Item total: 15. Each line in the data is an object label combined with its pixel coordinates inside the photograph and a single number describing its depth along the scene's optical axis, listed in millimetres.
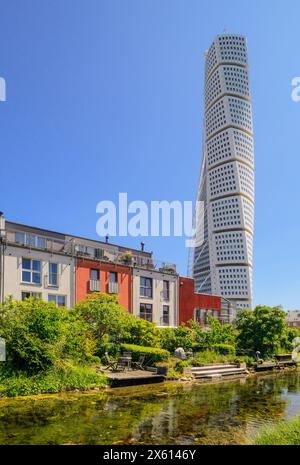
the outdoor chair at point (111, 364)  23219
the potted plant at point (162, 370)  23297
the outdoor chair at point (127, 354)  25088
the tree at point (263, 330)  34875
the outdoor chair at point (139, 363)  24773
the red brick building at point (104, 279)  32156
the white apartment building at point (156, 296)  36875
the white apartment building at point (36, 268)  27594
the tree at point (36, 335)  18188
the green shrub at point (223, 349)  31123
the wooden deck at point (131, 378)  20448
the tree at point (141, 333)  27547
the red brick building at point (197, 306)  41953
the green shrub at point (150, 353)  25375
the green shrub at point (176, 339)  29312
